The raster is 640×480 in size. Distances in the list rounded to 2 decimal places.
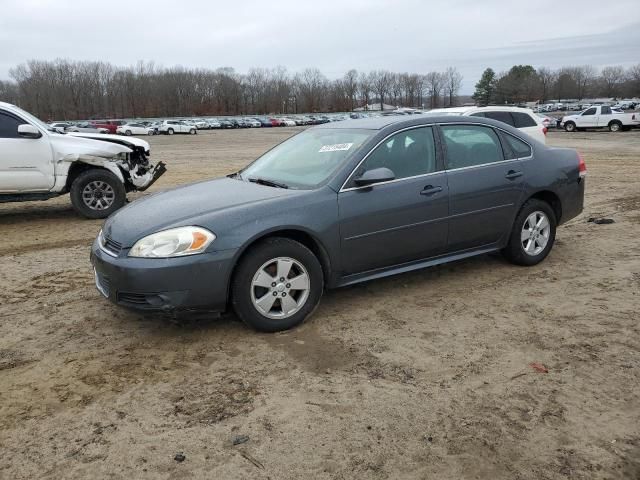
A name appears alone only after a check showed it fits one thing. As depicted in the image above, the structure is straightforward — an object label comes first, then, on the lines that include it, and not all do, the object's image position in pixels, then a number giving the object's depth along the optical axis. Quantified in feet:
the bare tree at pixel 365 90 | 489.17
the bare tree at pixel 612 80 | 441.68
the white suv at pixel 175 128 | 197.06
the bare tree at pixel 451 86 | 528.63
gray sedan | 13.17
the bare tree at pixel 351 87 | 471.70
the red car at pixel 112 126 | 154.26
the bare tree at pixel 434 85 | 526.57
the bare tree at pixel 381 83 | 500.33
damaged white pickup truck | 27.66
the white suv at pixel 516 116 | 38.65
